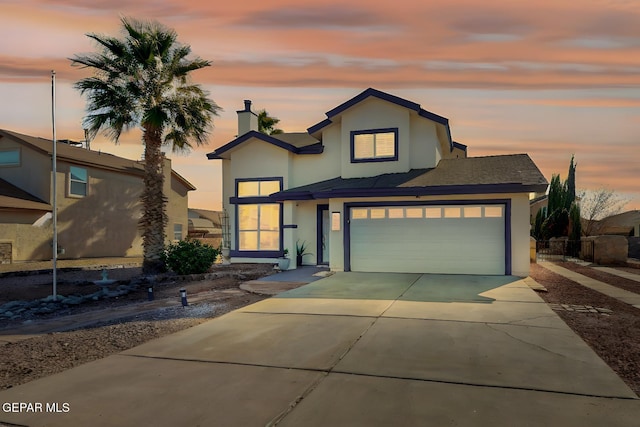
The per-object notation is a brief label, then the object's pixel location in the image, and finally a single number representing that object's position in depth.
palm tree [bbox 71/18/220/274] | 17.89
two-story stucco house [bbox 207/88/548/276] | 14.39
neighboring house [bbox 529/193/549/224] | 27.17
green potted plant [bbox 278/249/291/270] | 17.12
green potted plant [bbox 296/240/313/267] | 17.98
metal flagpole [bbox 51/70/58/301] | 11.71
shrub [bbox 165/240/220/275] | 16.56
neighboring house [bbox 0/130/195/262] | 22.81
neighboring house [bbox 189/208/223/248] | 36.90
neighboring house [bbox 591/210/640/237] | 35.63
